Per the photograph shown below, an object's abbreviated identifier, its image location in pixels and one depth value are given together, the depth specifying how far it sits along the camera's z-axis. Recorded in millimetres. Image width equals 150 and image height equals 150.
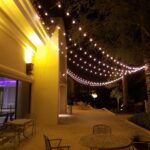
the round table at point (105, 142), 2513
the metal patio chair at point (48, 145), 2693
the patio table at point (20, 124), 4294
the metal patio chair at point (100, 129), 3610
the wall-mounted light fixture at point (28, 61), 5998
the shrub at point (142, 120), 5715
